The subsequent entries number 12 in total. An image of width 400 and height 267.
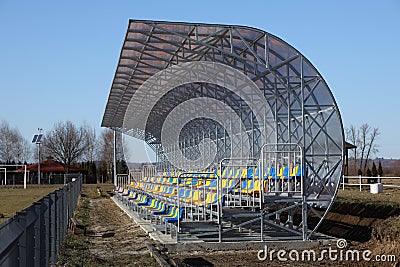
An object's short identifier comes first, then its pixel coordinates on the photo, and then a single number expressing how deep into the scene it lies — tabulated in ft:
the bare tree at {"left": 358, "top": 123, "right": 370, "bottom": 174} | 217.36
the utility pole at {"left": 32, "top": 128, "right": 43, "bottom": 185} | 173.00
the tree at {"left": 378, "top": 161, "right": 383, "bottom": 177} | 130.72
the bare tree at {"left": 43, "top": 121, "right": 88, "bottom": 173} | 235.40
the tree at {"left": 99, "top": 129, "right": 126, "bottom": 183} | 210.34
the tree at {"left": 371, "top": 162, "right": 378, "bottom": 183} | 130.68
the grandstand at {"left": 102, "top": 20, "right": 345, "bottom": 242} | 43.16
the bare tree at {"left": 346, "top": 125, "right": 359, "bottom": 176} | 218.81
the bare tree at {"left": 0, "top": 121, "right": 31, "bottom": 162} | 261.24
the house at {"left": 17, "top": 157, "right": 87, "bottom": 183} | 229.86
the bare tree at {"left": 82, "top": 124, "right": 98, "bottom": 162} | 256.36
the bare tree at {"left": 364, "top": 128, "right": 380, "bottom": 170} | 216.95
